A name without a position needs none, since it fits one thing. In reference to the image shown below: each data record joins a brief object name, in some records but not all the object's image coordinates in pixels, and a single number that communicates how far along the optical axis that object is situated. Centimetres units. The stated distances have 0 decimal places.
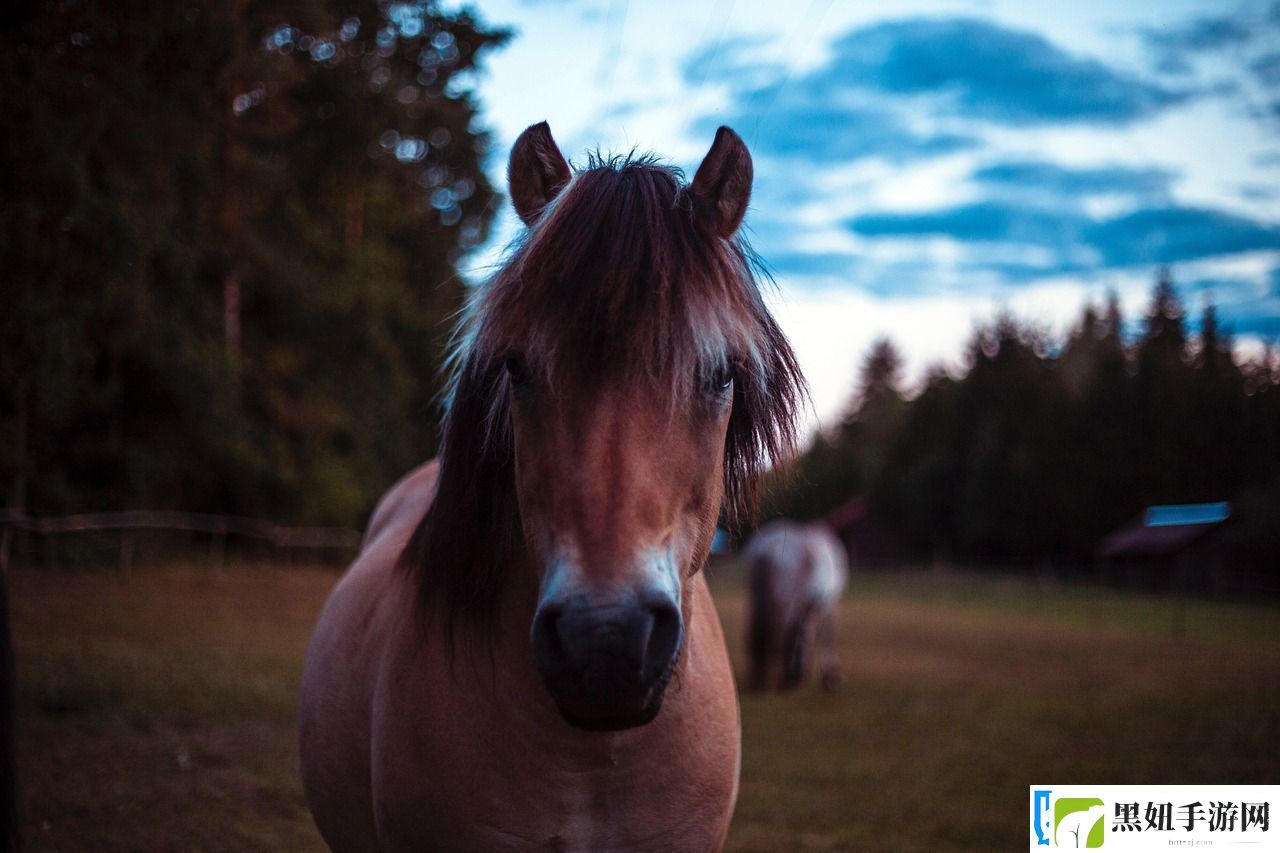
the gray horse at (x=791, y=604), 1063
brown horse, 152
